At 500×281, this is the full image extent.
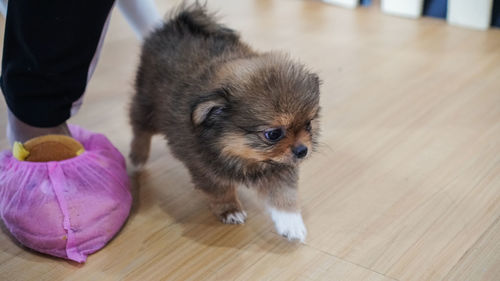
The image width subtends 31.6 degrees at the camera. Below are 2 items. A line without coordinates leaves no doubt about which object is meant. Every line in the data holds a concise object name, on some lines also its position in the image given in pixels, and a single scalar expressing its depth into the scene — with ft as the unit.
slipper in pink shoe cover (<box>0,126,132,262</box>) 2.27
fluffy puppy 2.18
